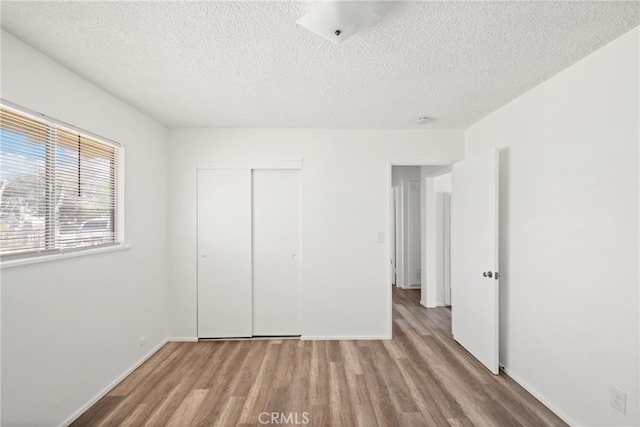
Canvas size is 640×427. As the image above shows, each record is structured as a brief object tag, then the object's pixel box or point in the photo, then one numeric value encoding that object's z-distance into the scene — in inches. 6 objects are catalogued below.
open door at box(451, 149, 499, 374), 92.5
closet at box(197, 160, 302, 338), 120.3
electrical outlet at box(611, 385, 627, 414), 58.2
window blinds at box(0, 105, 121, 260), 57.8
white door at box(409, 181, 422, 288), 201.9
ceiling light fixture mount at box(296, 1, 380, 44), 47.6
